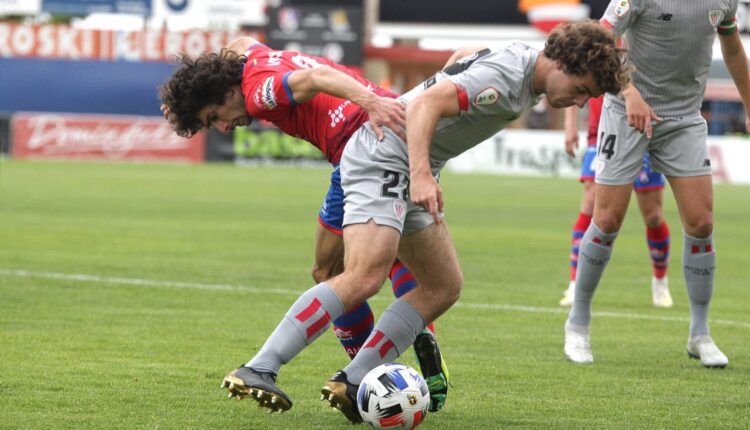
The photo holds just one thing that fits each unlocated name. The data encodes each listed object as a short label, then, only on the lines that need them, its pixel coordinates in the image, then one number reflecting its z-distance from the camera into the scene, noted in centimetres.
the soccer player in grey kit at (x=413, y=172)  1055
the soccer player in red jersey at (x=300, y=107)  1104
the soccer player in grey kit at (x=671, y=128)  1434
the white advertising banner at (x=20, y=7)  10437
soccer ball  1083
